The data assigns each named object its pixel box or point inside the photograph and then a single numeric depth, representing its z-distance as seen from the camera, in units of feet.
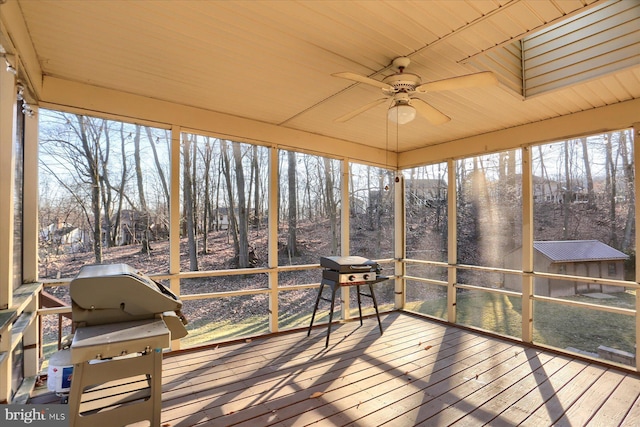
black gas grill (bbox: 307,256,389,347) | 12.85
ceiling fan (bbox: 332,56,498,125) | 7.14
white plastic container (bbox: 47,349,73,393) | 7.76
